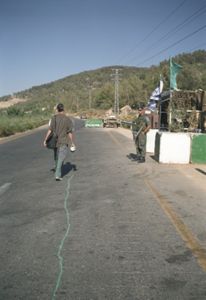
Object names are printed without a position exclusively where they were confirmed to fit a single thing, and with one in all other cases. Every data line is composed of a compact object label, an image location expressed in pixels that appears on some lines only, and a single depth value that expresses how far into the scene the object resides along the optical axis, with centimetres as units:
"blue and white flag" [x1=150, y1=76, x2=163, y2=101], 1775
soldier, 1015
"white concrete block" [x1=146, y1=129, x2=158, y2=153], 1276
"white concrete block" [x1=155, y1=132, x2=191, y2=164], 1016
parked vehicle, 3854
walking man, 759
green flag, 1496
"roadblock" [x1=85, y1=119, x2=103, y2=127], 4138
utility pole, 5351
